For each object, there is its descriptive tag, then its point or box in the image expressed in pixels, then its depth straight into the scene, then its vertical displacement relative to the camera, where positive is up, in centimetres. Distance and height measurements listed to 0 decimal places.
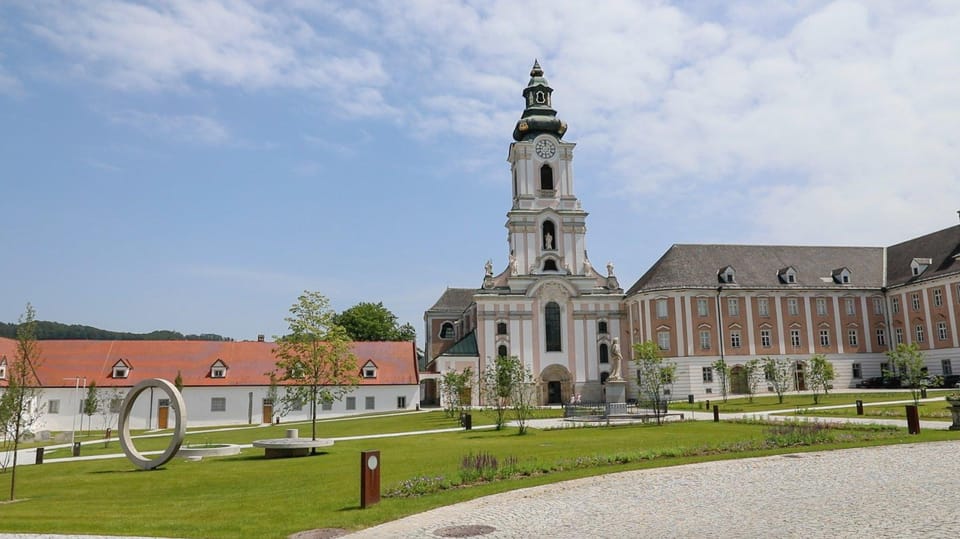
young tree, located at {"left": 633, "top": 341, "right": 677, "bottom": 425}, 3628 +48
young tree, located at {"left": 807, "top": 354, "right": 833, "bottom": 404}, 4560 +33
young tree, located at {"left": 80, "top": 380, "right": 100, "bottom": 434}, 4316 -94
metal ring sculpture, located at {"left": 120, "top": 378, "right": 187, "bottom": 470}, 2159 -158
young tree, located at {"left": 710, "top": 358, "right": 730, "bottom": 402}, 5291 +50
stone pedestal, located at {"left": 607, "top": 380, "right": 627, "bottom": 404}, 3919 -71
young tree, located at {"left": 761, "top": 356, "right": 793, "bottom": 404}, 4644 +27
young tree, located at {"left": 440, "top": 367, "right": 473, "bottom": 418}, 5100 -30
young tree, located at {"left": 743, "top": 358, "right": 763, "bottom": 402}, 5428 +32
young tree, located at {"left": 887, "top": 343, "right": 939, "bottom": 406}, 3869 +76
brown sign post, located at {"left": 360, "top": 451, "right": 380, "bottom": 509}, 1305 -180
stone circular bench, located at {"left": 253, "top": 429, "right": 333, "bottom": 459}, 2394 -213
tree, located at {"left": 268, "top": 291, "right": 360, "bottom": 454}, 3124 +163
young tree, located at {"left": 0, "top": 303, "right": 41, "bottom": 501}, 1833 +46
